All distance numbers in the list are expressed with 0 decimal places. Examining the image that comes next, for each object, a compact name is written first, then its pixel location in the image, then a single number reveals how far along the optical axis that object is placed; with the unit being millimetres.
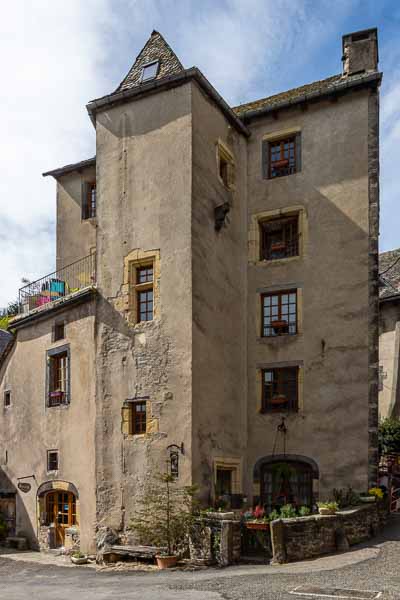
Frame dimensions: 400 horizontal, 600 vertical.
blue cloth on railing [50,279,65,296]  21016
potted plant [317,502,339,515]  14087
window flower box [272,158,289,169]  18969
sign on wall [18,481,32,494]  19219
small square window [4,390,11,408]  20906
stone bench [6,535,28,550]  18594
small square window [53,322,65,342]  18848
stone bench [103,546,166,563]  14416
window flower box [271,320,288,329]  18062
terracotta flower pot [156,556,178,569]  13891
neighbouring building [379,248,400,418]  24859
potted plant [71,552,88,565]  15789
